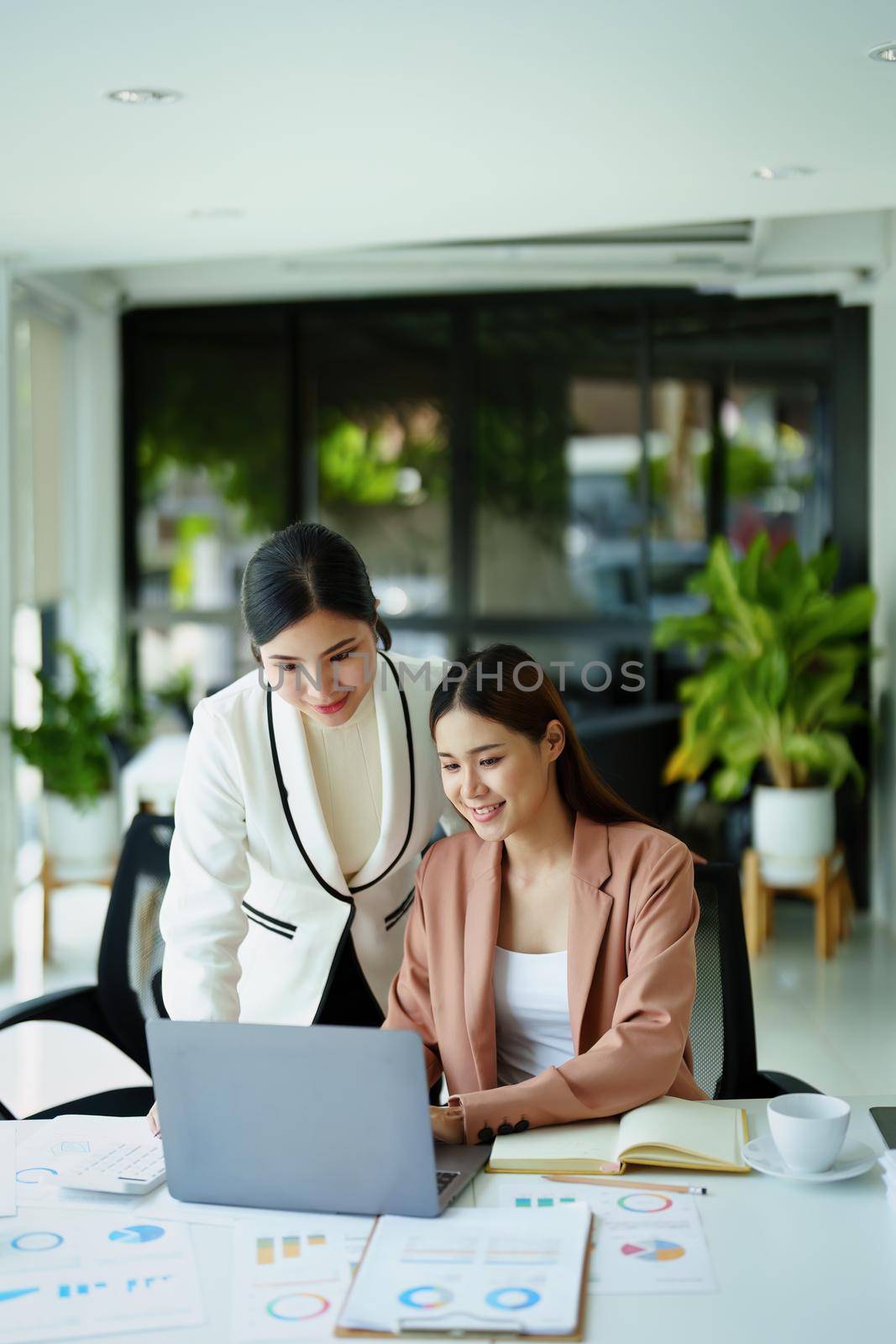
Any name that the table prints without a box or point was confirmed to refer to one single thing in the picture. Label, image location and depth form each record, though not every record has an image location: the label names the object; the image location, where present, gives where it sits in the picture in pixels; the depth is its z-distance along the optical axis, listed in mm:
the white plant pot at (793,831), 5465
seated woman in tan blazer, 2020
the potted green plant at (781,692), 5457
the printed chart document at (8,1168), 1670
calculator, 1692
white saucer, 1652
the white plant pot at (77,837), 5715
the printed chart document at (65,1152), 1690
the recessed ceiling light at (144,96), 3266
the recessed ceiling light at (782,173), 4016
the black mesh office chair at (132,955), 2676
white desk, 1351
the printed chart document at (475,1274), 1367
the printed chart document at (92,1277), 1398
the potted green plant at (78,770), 5543
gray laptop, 1564
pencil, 1651
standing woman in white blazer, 2135
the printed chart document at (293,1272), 1377
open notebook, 1707
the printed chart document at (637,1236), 1445
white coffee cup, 1640
